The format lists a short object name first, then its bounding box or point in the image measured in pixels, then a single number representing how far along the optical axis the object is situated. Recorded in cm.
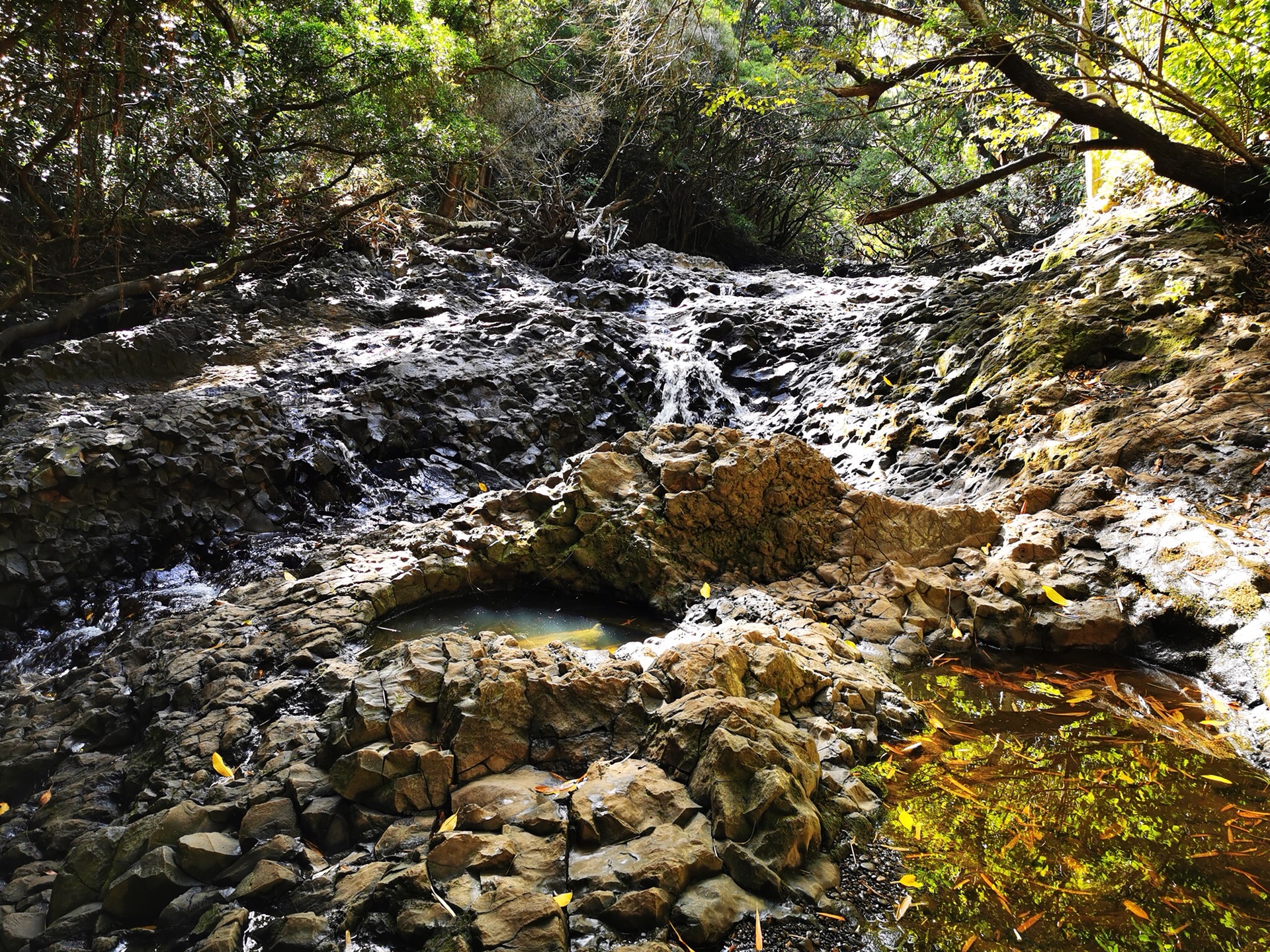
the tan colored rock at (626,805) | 223
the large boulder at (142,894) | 222
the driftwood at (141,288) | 612
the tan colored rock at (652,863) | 205
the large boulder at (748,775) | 215
